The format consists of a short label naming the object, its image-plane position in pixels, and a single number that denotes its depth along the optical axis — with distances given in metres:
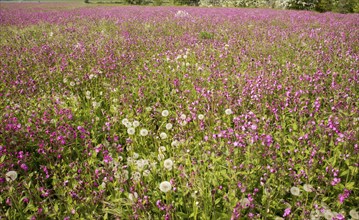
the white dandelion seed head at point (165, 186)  2.00
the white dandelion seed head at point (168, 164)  2.32
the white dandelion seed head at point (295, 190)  1.89
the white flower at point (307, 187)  1.92
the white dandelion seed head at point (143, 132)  2.91
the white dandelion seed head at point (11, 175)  2.15
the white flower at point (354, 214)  1.72
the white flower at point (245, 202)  1.90
